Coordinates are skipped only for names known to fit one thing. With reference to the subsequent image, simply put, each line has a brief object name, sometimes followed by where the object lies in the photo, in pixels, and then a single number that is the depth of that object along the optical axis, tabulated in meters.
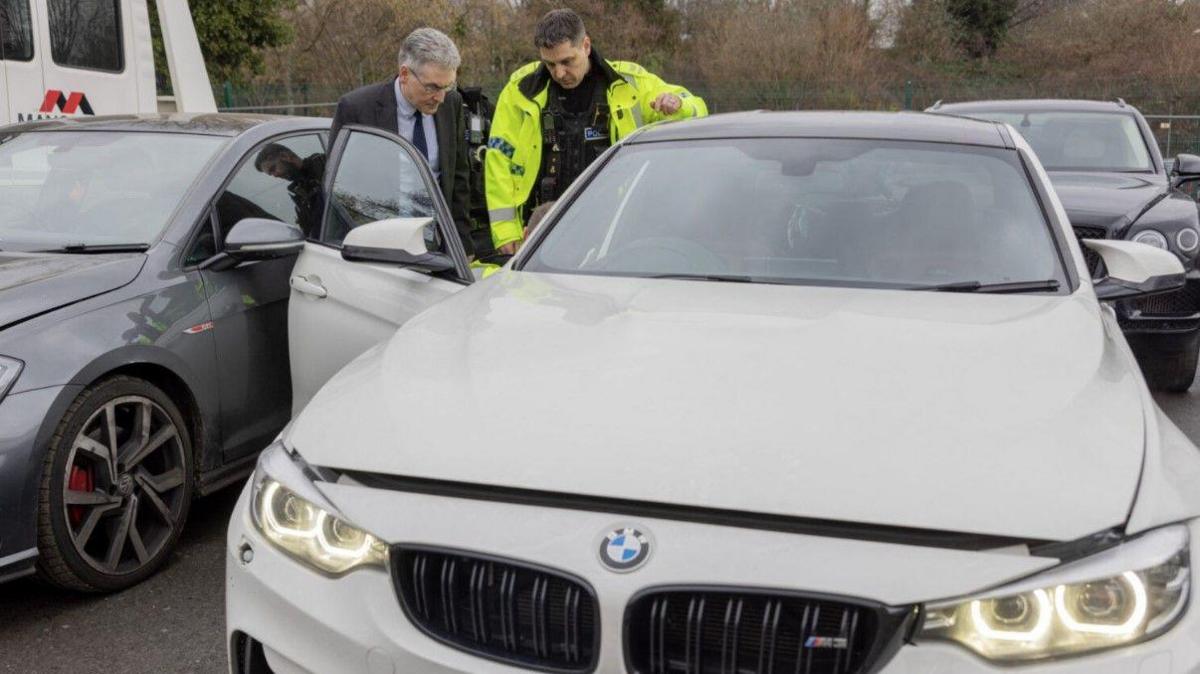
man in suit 5.17
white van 8.77
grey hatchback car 3.44
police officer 5.45
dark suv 6.01
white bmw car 1.80
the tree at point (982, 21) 38.47
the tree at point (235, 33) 25.36
